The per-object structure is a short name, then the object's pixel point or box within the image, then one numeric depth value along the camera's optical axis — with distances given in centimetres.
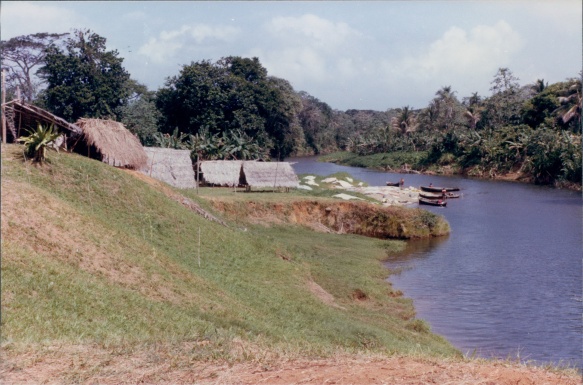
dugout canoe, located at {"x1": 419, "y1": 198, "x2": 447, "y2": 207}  4087
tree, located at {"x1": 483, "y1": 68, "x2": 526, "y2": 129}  6575
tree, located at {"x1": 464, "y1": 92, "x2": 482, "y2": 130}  6931
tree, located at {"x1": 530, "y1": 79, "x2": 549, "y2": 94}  6531
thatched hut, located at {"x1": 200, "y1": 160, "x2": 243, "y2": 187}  3712
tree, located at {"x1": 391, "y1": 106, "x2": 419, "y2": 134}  7919
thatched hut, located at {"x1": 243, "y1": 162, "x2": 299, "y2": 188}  3600
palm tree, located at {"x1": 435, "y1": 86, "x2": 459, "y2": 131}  7675
